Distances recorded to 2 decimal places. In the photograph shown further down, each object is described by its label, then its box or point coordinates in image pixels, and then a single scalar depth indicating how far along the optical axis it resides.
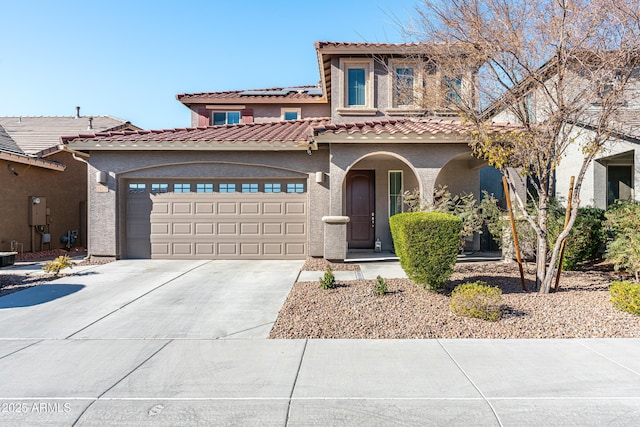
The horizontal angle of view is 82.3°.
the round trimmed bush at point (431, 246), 6.20
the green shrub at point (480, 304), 5.42
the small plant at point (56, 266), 8.52
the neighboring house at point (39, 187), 12.14
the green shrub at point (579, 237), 8.37
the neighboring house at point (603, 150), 6.37
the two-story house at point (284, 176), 9.98
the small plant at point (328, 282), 7.11
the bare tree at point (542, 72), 5.89
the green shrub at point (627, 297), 5.50
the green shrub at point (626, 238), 6.81
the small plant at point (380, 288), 6.55
